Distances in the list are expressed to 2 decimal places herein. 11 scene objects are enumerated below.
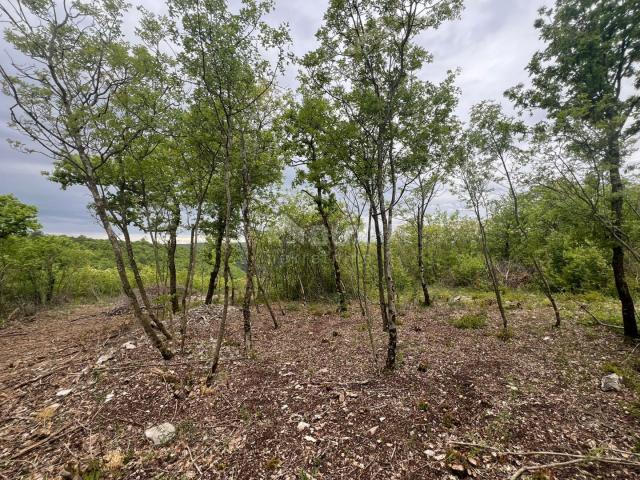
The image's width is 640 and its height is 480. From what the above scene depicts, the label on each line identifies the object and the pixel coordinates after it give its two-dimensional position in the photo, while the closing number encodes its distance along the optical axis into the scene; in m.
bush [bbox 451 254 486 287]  15.80
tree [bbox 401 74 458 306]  5.20
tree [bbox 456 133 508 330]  7.42
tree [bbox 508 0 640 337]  5.02
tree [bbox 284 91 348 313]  5.75
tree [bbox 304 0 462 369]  4.72
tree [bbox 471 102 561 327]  6.73
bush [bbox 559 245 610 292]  11.56
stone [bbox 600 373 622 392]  4.25
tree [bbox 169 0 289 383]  4.53
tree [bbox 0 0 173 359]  4.48
